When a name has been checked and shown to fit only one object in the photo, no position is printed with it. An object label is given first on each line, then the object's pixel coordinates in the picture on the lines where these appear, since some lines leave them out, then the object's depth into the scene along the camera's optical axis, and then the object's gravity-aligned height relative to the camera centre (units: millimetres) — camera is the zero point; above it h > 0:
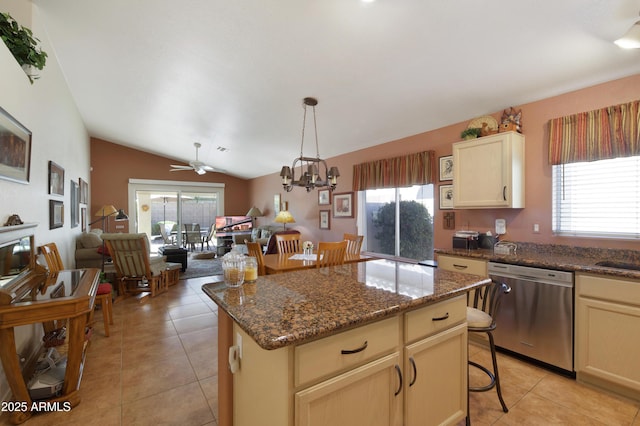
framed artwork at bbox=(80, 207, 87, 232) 5483 -72
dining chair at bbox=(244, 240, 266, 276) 2882 -402
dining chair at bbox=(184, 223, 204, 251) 8609 -573
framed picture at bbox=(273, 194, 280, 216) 7709 +290
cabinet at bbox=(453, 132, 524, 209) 2711 +435
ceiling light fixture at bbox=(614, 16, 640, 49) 1640 +1047
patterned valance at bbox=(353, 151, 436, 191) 3732 +630
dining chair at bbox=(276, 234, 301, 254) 3951 -416
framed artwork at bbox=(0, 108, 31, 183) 1877 +481
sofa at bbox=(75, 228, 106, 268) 4508 -605
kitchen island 940 -532
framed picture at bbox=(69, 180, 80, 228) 4418 +205
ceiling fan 5642 +981
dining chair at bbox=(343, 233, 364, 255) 3797 -418
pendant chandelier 2922 +386
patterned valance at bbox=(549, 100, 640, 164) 2232 +680
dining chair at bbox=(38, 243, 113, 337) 2588 -833
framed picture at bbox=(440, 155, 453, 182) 3499 +589
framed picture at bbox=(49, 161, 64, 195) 3154 +423
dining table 2825 -522
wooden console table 1649 -605
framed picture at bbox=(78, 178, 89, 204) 5422 +501
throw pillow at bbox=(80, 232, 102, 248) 4724 -446
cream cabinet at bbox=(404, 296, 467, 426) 1244 -724
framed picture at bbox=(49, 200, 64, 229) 3162 +5
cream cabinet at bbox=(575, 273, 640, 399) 1911 -842
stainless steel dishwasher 2189 -832
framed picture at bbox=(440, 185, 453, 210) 3525 +223
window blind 2342 +144
